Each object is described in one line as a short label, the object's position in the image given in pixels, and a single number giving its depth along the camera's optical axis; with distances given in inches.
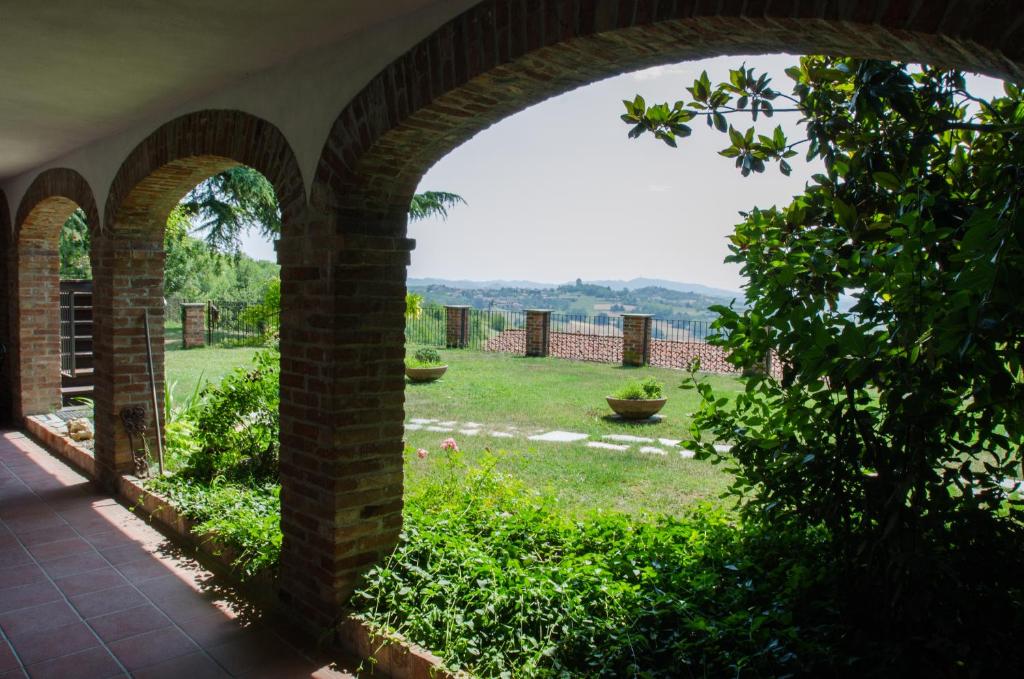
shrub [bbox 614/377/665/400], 380.2
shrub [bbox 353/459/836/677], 99.7
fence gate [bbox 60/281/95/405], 348.2
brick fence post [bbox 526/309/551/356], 684.1
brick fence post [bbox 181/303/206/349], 738.8
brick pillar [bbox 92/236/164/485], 219.9
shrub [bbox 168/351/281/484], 205.5
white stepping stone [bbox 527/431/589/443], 323.3
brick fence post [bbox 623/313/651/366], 621.6
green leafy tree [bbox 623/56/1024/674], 75.5
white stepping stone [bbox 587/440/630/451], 306.3
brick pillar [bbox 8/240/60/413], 303.6
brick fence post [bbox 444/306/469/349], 751.1
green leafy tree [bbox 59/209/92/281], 621.1
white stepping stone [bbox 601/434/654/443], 323.0
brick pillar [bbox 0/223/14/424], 312.7
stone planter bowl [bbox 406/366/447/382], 509.7
